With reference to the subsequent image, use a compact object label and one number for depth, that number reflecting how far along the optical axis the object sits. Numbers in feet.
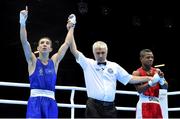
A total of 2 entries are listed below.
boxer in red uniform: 14.21
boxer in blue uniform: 12.26
